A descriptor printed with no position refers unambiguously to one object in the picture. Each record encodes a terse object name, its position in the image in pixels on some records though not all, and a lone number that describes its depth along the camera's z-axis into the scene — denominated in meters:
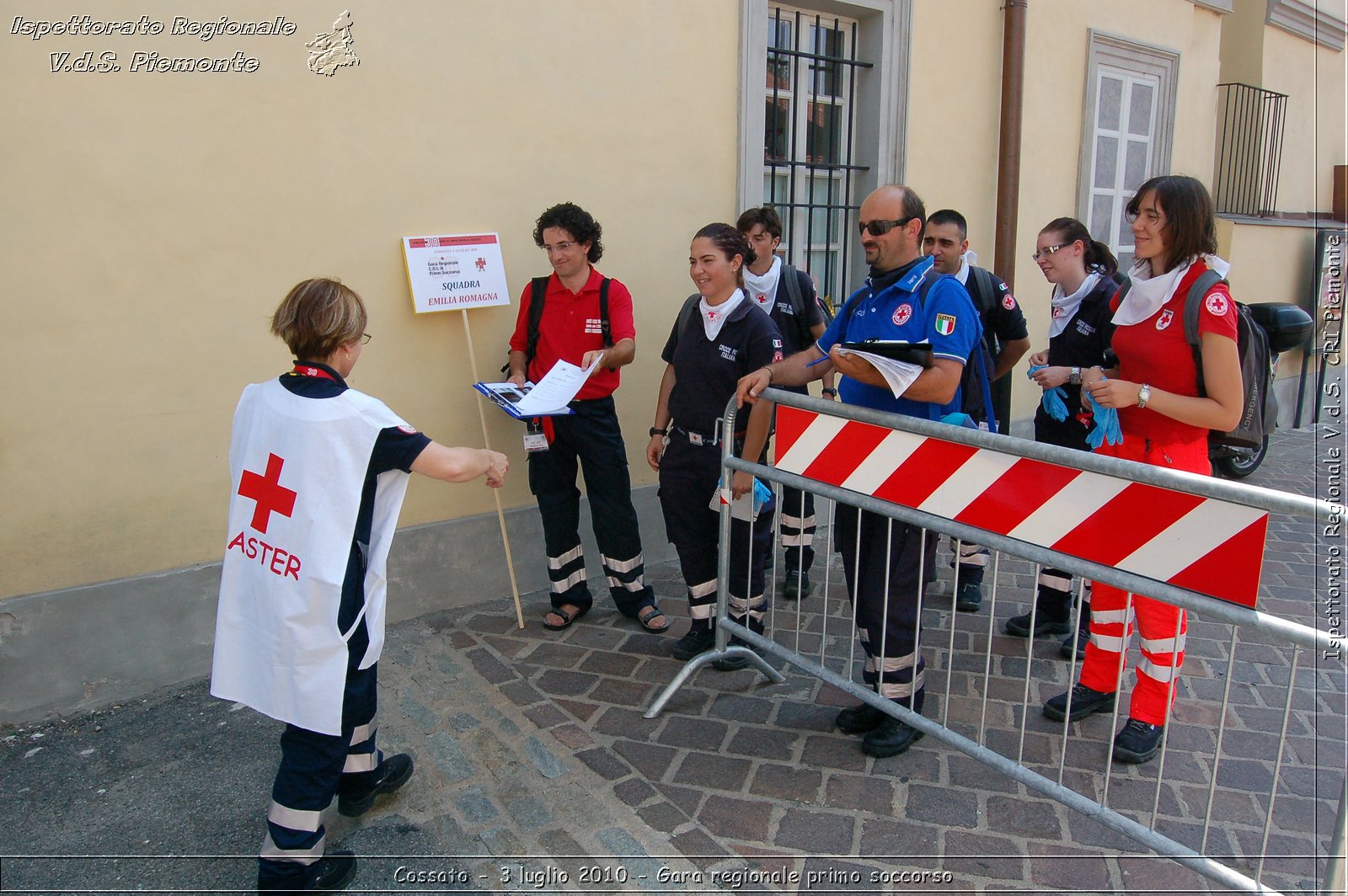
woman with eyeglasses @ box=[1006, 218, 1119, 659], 4.20
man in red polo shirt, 4.50
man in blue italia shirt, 3.18
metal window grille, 6.12
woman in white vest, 2.54
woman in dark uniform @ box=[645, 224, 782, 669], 3.91
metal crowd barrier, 2.12
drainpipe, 6.96
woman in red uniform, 3.14
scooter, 8.81
